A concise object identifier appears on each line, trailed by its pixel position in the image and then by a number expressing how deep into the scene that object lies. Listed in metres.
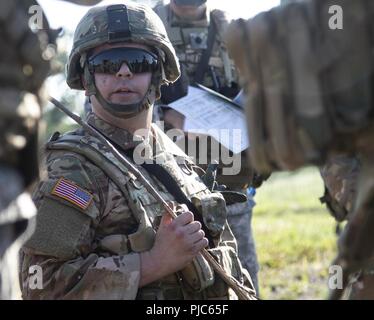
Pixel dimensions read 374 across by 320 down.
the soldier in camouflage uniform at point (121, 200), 3.69
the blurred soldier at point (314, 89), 2.32
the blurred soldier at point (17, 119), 2.49
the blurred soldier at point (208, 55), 5.96
